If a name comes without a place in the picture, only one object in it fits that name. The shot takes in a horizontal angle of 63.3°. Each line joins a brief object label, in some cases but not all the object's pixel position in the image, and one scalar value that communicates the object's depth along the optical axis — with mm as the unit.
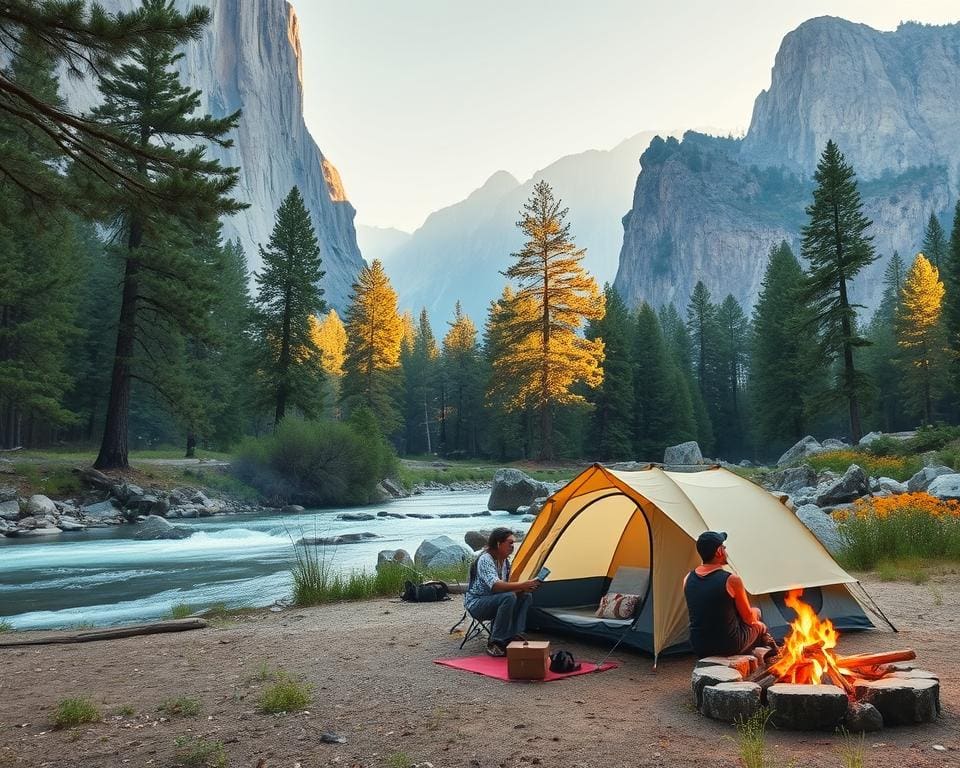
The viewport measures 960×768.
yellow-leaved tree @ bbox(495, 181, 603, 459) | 36812
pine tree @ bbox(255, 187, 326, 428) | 34188
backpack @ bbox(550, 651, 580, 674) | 6676
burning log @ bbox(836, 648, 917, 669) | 5414
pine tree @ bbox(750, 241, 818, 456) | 44500
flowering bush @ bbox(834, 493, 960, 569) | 11742
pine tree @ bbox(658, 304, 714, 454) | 56031
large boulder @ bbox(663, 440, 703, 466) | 35625
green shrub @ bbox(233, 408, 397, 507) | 29719
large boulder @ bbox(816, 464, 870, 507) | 17656
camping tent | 7246
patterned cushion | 7789
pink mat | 6559
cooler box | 6387
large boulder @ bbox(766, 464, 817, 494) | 21703
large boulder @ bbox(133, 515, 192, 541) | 19688
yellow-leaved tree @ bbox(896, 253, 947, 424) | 45219
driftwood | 8438
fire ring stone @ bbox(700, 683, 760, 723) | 4922
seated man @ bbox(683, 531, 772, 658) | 6070
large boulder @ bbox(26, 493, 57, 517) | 21344
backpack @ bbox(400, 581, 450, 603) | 10727
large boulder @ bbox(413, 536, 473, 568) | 14211
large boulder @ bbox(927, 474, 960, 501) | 14789
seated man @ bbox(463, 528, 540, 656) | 7375
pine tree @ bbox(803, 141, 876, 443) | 29734
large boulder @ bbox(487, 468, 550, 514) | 26812
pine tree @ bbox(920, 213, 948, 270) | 58219
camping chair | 7709
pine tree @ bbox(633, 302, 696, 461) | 50250
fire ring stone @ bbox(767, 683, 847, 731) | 4711
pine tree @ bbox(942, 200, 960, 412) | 36031
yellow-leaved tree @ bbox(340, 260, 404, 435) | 45531
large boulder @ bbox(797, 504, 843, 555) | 12000
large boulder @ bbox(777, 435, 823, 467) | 30438
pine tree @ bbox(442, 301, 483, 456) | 63250
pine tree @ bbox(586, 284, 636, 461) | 48344
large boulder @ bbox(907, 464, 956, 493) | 17216
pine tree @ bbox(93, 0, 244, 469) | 23422
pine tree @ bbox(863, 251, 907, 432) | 52719
